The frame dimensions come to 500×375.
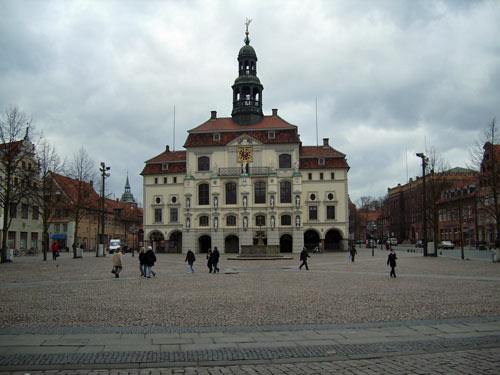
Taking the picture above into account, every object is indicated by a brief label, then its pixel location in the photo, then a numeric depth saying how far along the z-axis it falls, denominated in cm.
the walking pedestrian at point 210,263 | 2736
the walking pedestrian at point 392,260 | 2294
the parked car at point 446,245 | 6992
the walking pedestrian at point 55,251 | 4026
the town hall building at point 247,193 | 6649
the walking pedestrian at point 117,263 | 2356
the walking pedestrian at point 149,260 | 2400
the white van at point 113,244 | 6929
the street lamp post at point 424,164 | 4136
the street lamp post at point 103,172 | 4566
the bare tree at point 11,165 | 3306
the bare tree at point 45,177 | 3741
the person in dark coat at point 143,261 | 2418
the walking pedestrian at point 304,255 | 2962
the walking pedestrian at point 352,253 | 3947
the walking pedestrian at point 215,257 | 2738
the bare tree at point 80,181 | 4500
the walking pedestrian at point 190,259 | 2695
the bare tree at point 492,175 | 3338
